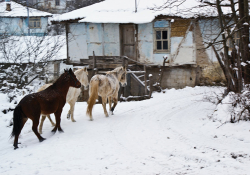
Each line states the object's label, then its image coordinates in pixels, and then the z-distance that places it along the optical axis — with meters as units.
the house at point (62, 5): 47.16
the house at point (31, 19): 40.98
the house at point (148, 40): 20.14
